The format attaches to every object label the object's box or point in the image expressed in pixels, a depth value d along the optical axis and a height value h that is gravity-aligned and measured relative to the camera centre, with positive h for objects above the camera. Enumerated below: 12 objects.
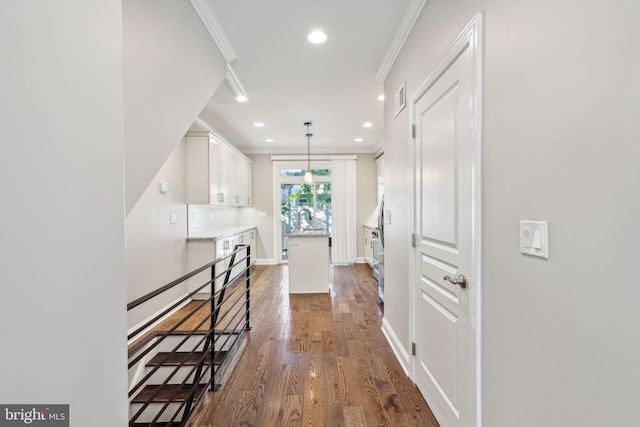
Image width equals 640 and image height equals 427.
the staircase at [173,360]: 2.71 -1.48
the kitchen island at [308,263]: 4.46 -0.80
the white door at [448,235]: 1.34 -0.14
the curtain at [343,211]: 6.91 +0.00
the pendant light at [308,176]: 4.94 +0.61
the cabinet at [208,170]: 4.29 +0.64
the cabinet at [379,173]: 6.36 +0.85
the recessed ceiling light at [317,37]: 2.41 +1.46
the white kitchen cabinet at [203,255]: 4.21 -0.62
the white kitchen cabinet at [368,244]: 6.42 -0.77
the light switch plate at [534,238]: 0.94 -0.09
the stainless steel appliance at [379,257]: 3.89 -0.73
